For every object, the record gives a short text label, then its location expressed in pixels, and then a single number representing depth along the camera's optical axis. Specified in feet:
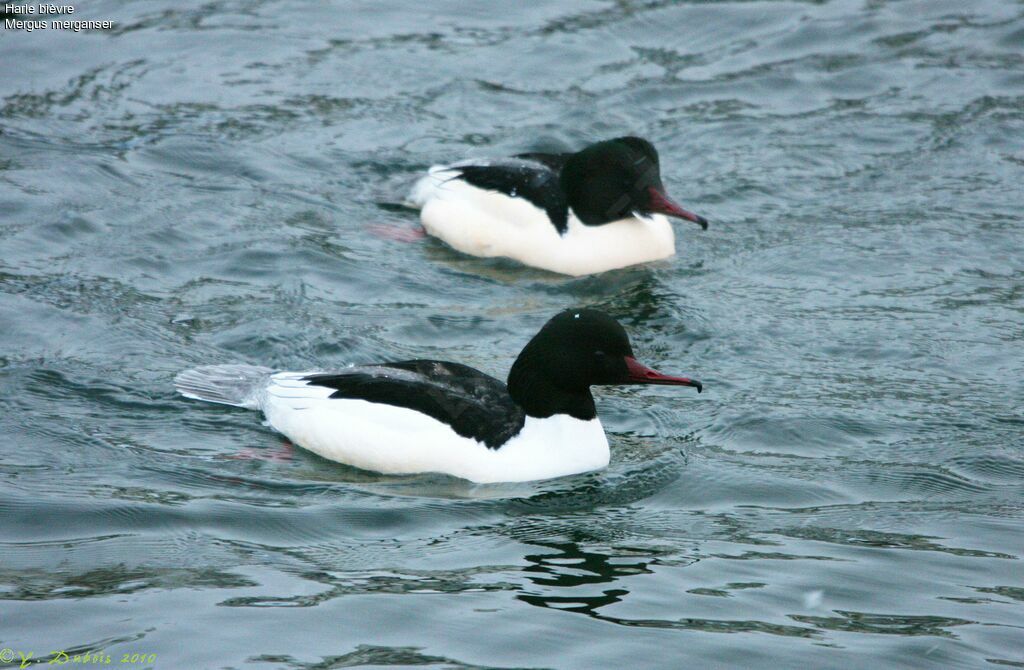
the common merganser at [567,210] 67.62
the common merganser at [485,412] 47.11
